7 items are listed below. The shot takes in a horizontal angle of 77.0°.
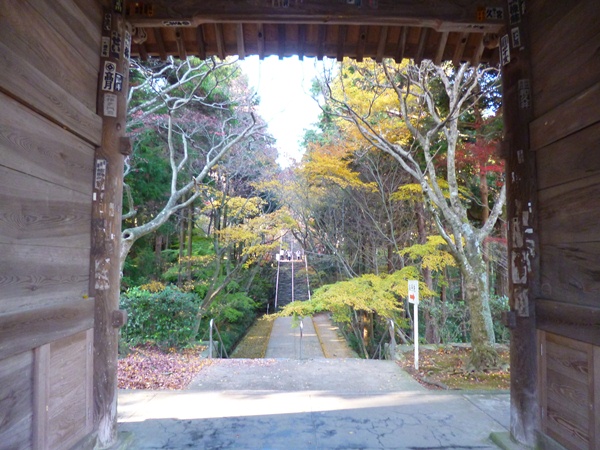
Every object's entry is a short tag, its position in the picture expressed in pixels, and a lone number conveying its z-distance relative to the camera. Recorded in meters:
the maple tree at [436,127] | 6.36
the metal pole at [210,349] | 7.79
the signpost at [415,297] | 6.35
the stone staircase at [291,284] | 22.02
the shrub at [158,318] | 7.45
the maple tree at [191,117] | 8.26
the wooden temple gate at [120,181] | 2.20
